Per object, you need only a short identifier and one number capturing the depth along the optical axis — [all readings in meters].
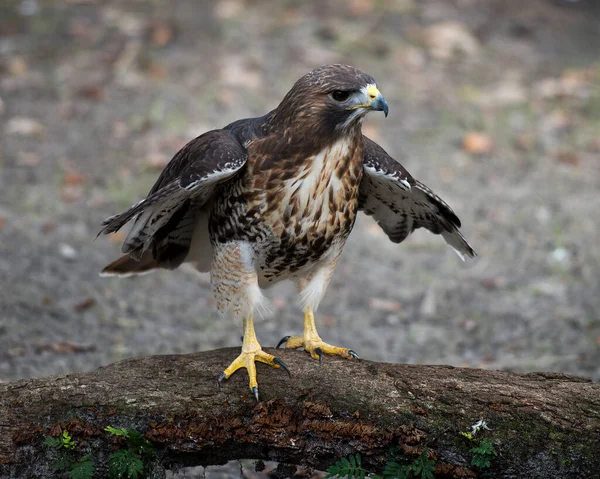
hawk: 7.33
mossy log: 6.51
